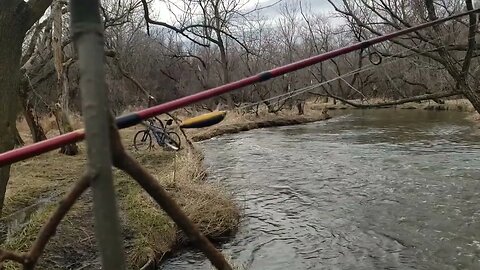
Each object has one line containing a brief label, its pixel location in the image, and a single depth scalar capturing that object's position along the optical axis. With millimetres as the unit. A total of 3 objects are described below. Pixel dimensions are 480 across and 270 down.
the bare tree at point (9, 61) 3004
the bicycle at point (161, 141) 10453
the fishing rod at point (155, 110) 1264
